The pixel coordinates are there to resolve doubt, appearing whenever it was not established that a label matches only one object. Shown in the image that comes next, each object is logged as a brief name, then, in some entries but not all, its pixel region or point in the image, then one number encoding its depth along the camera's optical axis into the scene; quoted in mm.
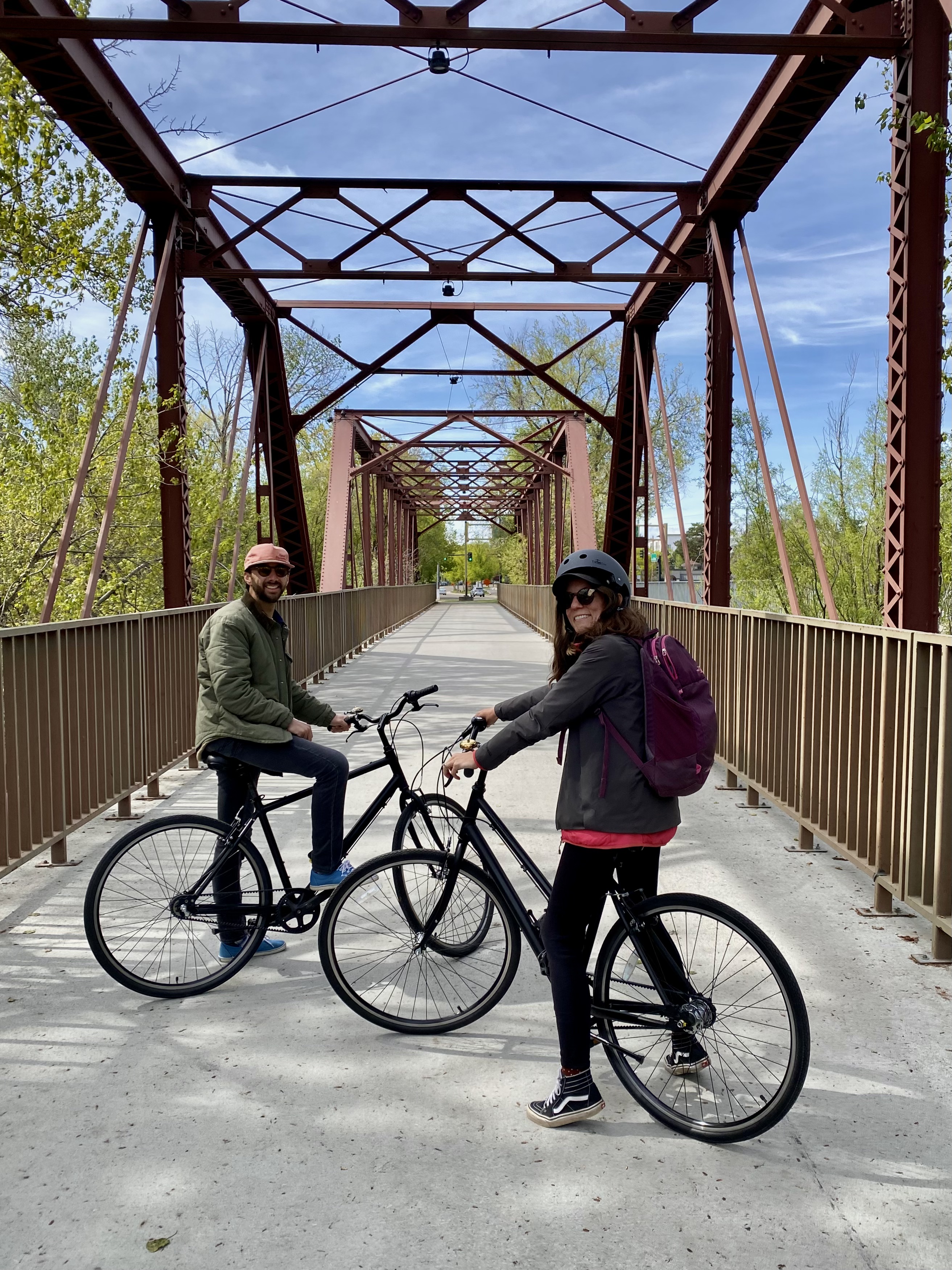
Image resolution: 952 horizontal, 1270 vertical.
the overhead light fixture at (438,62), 7633
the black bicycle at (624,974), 2934
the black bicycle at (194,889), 3785
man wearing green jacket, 4070
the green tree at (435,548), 94000
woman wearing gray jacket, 2891
